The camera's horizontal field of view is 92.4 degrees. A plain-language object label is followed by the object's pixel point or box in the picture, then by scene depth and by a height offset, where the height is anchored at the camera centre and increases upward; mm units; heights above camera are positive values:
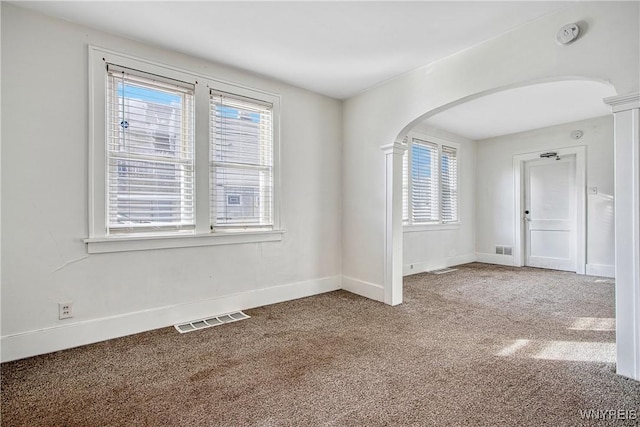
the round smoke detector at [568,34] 2168 +1288
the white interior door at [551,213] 5441 -4
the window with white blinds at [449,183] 5912 +585
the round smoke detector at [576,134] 5238 +1350
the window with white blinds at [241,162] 3238 +571
